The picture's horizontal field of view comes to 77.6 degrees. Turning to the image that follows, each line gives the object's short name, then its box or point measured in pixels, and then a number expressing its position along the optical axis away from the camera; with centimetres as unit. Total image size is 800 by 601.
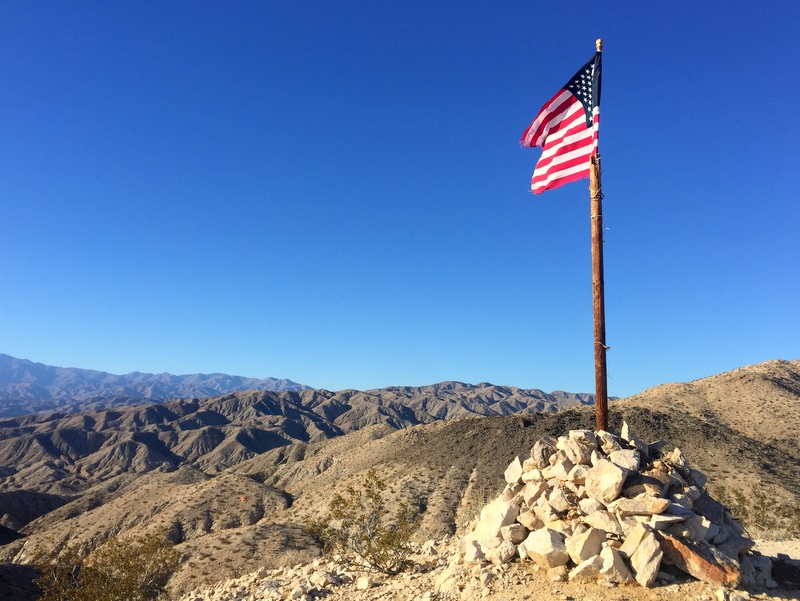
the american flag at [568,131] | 1224
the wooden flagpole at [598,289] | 1191
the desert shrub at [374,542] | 1636
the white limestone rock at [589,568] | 916
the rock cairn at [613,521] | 909
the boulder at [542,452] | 1212
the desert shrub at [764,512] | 2935
